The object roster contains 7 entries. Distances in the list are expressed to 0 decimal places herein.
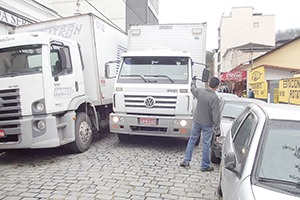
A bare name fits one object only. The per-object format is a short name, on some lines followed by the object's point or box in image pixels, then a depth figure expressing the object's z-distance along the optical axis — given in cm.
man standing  482
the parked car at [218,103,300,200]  206
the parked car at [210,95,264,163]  533
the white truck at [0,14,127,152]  517
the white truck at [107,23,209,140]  619
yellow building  1254
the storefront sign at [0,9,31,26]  984
